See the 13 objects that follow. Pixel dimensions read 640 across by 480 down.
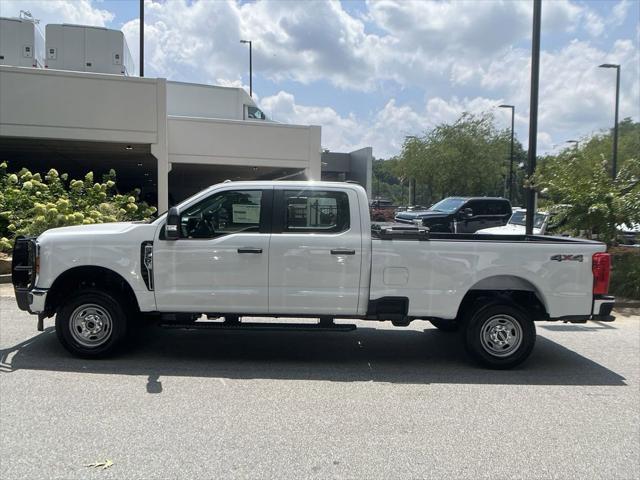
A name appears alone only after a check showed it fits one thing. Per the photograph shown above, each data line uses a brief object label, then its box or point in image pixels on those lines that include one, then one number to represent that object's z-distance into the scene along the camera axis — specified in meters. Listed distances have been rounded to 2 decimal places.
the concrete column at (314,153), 19.33
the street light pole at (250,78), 38.46
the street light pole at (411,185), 41.41
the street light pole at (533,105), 11.86
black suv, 20.41
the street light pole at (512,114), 33.76
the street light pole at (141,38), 18.67
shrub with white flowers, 11.32
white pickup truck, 5.89
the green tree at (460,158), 37.97
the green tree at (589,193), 11.04
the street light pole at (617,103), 27.92
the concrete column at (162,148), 15.45
